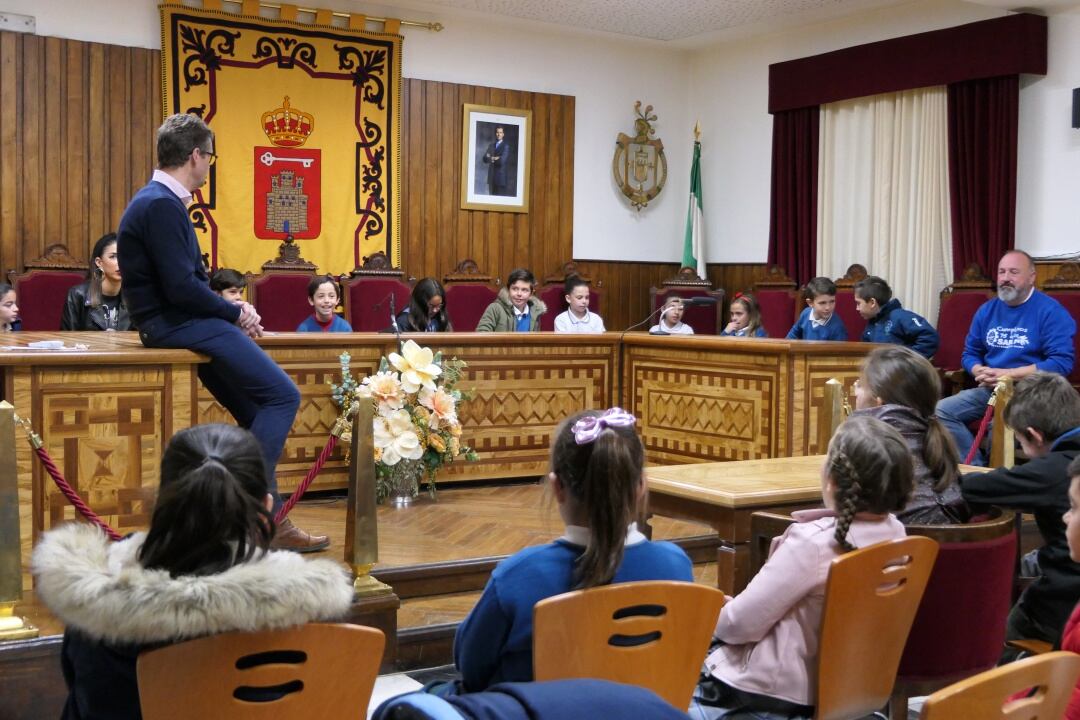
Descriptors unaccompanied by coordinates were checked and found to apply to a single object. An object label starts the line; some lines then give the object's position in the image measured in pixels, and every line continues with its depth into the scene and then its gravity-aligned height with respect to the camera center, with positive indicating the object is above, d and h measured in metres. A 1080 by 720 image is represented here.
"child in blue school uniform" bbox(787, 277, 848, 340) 6.84 -0.08
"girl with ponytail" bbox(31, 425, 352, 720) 1.63 -0.41
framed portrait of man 9.22 +1.16
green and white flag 9.95 +0.63
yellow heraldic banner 8.02 +1.25
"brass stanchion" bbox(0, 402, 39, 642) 2.90 -0.61
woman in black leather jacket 5.77 -0.01
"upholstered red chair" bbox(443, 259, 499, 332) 8.33 +0.00
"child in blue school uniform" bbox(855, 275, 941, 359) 6.42 -0.10
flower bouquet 4.95 -0.51
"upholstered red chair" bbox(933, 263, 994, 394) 7.51 -0.04
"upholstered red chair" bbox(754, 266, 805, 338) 8.75 +0.02
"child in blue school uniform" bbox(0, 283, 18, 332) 5.83 -0.05
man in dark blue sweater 3.55 +0.00
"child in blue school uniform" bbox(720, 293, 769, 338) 7.22 -0.09
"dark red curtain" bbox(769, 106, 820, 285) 9.11 +0.89
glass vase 5.11 -0.82
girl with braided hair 2.36 -0.59
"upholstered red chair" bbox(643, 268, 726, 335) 8.73 +0.04
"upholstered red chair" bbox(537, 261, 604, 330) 9.09 +0.06
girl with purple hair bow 1.92 -0.44
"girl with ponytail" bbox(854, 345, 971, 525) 2.87 -0.31
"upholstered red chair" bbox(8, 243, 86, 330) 7.06 +0.03
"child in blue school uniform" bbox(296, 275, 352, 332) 6.09 -0.05
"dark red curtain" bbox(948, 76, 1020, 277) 7.61 +0.94
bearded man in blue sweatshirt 5.98 -0.18
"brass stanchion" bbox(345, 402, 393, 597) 3.38 -0.62
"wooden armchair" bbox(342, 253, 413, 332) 7.64 +0.00
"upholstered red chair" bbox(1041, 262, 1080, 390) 6.79 +0.11
